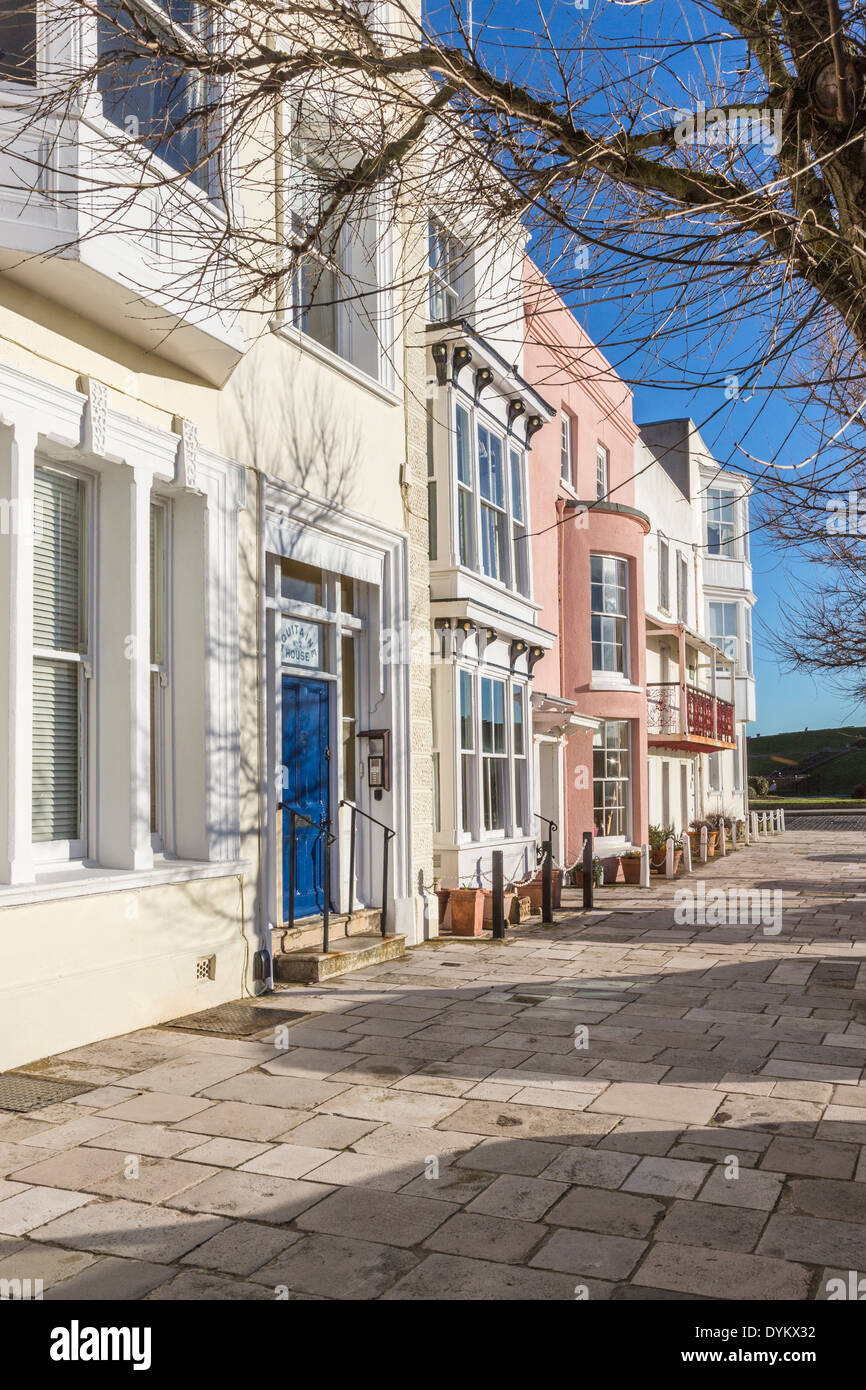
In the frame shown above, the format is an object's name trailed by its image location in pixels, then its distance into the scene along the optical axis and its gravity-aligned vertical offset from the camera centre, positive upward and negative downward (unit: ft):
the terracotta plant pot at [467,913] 37.91 -4.57
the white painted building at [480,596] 40.73 +6.64
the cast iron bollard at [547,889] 40.14 -4.05
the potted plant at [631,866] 57.41 -4.71
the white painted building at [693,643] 78.33 +9.73
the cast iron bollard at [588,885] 45.32 -4.44
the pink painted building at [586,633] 56.65 +7.30
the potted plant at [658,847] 63.82 -4.21
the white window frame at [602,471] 67.01 +17.73
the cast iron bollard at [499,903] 36.11 -4.10
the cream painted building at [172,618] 20.49 +3.71
